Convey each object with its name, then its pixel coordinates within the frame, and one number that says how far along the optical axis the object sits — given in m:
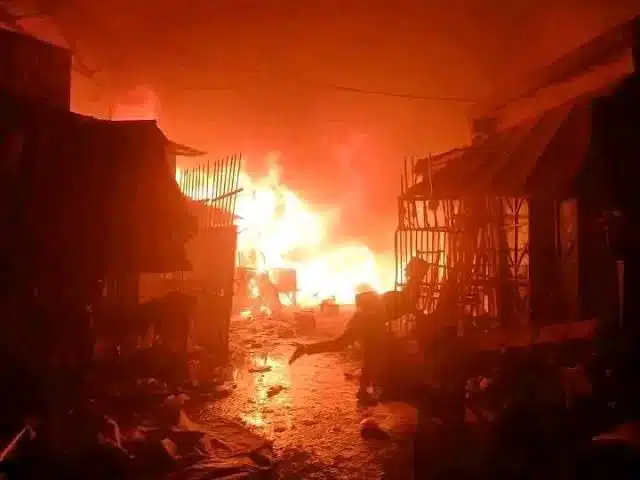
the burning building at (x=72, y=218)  6.09
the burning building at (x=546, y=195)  6.88
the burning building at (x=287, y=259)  21.20
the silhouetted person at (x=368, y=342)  10.27
